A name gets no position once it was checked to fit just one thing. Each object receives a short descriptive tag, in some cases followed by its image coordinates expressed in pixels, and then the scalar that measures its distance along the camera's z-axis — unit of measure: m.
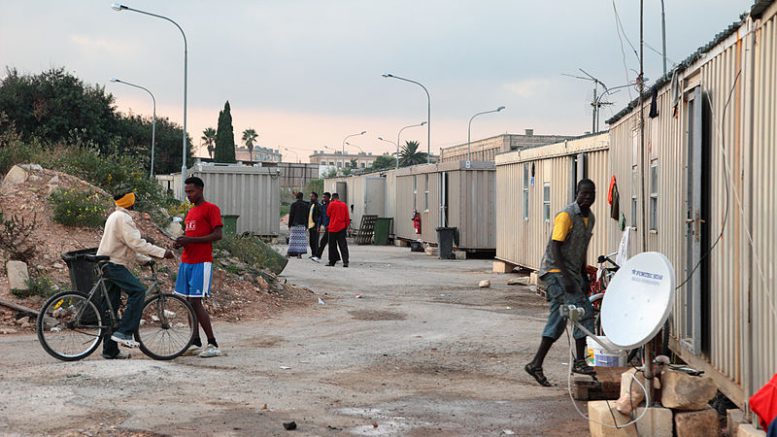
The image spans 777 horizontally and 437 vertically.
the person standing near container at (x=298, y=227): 25.92
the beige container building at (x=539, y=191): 15.98
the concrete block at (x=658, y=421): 6.60
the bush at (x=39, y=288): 13.34
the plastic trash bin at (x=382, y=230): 38.03
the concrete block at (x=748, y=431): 5.84
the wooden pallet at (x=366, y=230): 39.19
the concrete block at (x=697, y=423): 6.52
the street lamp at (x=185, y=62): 33.62
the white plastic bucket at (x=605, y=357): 8.89
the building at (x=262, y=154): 167.25
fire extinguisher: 32.06
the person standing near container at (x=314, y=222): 25.41
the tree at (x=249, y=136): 129.62
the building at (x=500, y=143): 83.51
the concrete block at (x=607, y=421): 6.62
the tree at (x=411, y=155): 115.56
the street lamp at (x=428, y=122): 49.57
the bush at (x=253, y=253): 17.69
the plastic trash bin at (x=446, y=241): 28.02
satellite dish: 6.12
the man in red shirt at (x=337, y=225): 23.19
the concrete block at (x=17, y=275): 13.42
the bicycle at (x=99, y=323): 9.92
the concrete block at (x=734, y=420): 6.59
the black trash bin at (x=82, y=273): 11.30
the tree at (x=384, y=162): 114.86
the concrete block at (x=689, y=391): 6.54
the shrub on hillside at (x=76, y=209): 16.03
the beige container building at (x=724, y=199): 6.20
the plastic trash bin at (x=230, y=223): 29.79
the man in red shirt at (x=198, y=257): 10.44
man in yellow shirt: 8.73
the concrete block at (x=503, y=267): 23.02
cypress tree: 76.06
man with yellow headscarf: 9.91
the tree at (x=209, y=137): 112.88
